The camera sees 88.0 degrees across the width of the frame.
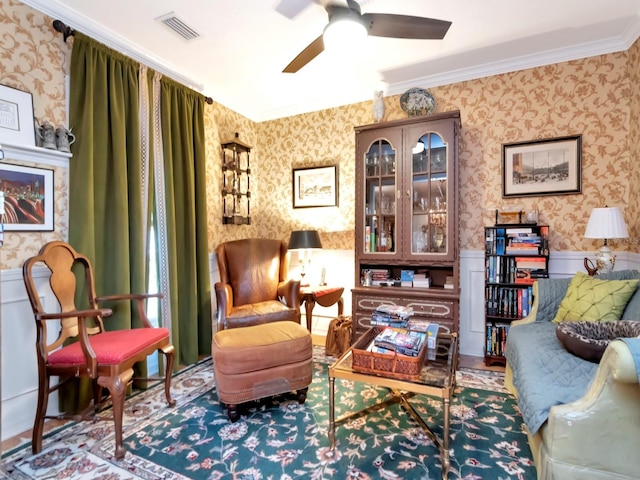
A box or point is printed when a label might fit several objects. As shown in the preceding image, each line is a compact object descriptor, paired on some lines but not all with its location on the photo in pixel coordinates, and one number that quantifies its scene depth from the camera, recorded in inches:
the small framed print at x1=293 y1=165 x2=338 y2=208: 145.6
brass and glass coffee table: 59.4
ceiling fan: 69.2
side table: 124.3
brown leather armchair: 107.0
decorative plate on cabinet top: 122.6
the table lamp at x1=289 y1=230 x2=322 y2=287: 131.7
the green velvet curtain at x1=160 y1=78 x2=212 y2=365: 111.3
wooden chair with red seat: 67.5
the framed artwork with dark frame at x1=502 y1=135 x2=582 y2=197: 109.0
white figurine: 124.6
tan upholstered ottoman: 79.5
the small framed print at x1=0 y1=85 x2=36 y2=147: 74.7
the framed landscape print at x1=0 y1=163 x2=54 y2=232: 76.0
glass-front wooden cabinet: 111.3
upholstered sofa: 45.4
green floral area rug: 62.7
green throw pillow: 75.7
